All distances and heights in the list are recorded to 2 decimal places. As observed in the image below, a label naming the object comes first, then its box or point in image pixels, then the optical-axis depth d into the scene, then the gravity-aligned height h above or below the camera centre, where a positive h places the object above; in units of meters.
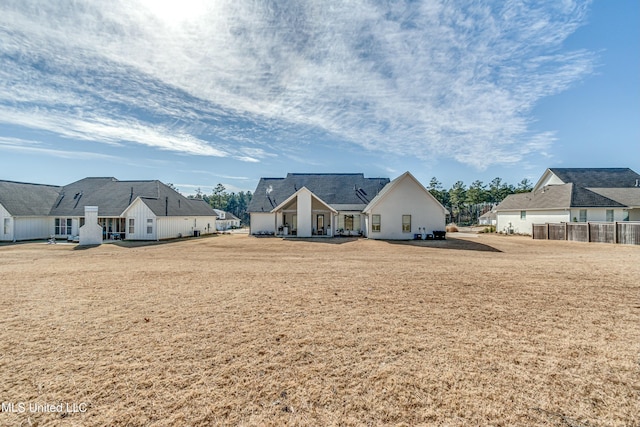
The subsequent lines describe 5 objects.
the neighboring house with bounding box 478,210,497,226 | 62.56 +0.27
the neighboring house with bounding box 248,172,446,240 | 25.64 +1.28
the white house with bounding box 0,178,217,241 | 26.61 +1.03
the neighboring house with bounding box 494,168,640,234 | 27.38 +2.09
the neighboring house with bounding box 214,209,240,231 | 54.32 -0.37
